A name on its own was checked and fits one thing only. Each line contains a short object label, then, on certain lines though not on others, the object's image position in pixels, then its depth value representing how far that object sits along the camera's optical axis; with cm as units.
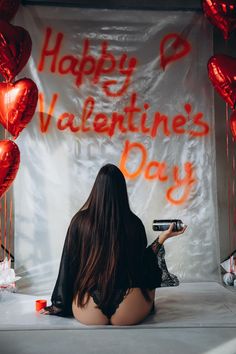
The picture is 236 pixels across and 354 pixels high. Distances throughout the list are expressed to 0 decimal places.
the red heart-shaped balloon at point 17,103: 308
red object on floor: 290
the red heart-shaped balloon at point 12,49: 300
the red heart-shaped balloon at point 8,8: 322
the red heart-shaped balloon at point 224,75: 318
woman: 253
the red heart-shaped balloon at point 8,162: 301
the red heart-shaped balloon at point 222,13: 316
